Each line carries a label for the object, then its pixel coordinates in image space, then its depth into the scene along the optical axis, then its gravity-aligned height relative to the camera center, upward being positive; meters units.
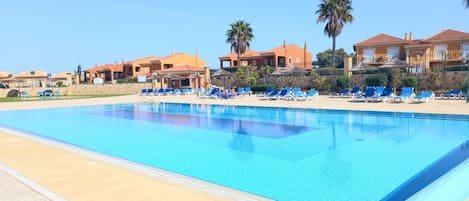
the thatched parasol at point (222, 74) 27.88 +0.92
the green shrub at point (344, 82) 21.92 +0.04
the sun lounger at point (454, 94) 16.44 -0.69
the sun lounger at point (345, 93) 20.03 -0.66
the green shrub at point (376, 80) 20.36 +0.12
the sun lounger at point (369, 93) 16.28 -0.56
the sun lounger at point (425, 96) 14.90 -0.69
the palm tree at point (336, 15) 28.91 +6.05
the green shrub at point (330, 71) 24.72 +0.89
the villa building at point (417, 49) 28.17 +2.97
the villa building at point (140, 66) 47.12 +3.15
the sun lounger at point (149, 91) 30.25 -0.51
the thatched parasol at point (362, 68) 19.94 +0.88
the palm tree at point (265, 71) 28.09 +1.11
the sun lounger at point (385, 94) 15.75 -0.60
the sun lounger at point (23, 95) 33.45 -0.68
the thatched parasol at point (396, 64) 18.78 +1.01
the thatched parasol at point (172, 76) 29.50 +0.89
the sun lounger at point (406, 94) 15.25 -0.60
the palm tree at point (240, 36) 35.47 +5.39
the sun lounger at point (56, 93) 35.03 -0.56
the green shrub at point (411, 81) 19.17 +0.01
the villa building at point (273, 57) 40.28 +3.56
